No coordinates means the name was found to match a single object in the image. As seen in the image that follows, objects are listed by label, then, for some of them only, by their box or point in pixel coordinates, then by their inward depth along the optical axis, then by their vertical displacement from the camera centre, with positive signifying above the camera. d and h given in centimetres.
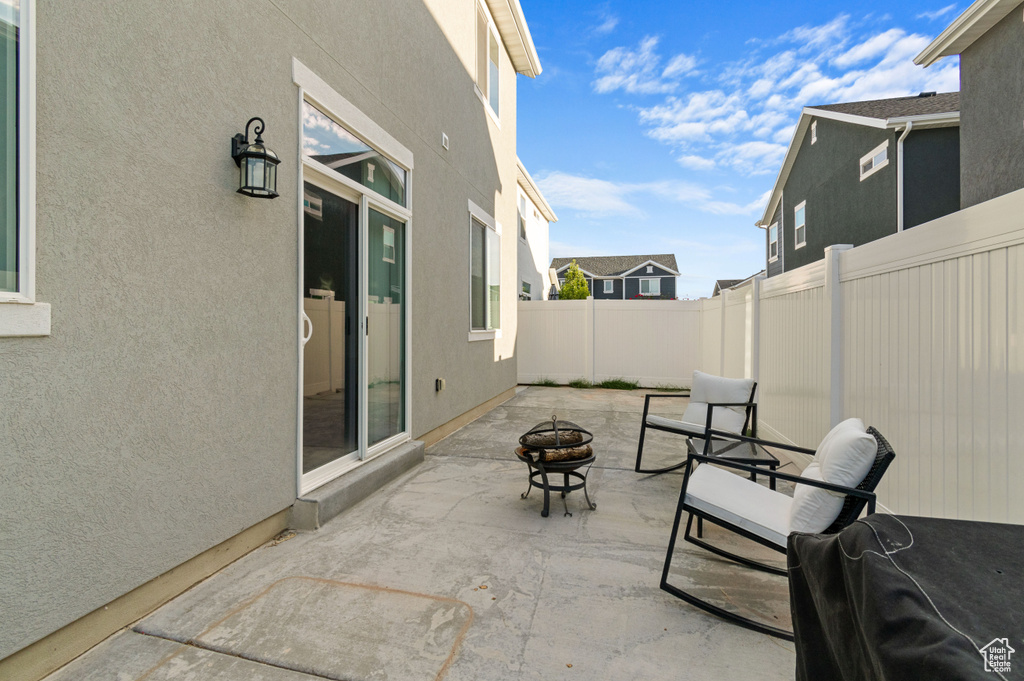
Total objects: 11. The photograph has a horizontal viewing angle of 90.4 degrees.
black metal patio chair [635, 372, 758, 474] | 449 -67
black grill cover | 94 -55
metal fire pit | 350 -81
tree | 2448 +237
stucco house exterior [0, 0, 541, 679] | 182 +21
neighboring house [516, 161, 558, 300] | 1677 +373
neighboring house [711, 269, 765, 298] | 3624 +403
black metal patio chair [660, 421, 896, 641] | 217 -84
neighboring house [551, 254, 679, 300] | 3584 +431
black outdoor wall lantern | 276 +94
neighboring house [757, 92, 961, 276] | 995 +382
